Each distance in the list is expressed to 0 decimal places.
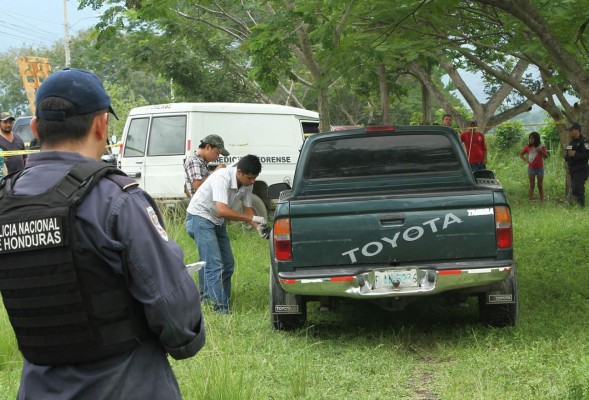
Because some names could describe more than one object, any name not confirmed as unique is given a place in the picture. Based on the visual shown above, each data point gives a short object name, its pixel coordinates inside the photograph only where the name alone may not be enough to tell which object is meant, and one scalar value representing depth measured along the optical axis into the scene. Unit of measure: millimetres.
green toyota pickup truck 6641
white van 14742
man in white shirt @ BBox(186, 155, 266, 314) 8172
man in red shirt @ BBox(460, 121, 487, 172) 17641
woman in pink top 18531
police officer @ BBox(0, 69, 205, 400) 2381
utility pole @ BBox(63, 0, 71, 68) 42781
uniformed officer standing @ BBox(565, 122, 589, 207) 16781
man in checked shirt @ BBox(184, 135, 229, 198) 9609
